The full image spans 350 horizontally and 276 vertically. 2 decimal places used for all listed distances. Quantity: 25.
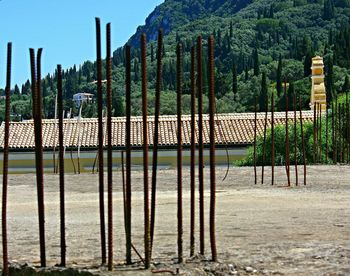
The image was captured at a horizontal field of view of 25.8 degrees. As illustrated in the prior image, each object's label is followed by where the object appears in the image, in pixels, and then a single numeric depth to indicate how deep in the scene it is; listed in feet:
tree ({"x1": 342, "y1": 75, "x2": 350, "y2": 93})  223.26
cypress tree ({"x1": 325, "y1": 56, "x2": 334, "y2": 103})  241.96
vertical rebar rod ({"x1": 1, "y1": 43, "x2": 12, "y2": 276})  23.15
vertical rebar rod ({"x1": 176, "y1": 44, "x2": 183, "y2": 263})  23.98
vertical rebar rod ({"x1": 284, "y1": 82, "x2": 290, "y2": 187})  61.77
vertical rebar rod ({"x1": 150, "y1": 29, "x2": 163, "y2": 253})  23.70
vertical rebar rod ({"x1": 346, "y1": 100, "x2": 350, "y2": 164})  90.28
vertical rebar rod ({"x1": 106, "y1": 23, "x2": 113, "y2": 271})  23.07
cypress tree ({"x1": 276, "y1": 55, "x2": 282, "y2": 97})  300.03
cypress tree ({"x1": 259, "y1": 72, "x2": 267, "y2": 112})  254.18
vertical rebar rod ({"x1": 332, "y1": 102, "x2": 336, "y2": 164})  96.04
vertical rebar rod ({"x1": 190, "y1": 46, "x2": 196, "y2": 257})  24.79
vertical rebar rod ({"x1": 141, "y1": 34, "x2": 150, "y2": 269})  22.90
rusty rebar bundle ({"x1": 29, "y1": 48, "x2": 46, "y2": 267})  23.23
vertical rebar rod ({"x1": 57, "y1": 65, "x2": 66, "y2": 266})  23.93
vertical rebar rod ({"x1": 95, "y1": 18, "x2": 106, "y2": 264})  23.21
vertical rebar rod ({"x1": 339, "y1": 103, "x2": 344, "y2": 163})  100.88
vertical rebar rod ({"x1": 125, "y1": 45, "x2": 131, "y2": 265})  22.84
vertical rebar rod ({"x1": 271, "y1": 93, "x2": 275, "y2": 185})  66.63
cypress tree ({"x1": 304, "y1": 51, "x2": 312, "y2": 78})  333.50
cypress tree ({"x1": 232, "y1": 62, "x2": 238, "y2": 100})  323.47
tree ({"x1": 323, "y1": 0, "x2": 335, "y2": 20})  604.08
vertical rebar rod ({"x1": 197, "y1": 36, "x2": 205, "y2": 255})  24.58
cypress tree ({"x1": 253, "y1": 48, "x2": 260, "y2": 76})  387.14
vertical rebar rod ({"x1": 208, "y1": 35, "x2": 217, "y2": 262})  24.45
